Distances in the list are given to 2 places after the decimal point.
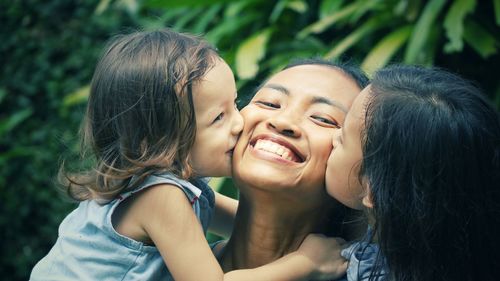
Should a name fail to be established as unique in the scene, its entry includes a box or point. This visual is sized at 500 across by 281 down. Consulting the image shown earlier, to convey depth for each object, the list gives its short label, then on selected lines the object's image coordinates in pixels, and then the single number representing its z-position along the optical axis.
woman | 2.52
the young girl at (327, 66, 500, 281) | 2.14
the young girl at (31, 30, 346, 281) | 2.42
